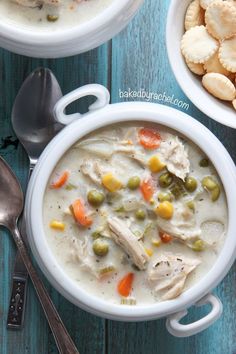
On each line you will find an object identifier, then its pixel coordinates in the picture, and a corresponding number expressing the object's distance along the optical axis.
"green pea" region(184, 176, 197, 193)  0.70
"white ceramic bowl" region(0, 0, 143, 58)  0.69
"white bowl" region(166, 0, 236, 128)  0.73
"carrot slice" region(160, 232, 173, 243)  0.70
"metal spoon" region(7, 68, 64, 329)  0.75
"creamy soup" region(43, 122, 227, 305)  0.70
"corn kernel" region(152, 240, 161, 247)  0.70
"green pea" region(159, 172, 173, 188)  0.70
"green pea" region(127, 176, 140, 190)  0.70
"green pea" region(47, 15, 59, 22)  0.70
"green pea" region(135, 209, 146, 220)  0.70
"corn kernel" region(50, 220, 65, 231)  0.70
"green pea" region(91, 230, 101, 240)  0.70
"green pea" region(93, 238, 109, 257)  0.70
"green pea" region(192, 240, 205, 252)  0.70
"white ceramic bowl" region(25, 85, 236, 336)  0.70
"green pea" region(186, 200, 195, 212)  0.70
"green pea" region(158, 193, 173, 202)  0.70
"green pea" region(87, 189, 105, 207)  0.70
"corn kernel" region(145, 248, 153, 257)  0.70
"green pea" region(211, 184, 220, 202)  0.70
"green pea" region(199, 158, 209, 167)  0.71
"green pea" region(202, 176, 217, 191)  0.70
